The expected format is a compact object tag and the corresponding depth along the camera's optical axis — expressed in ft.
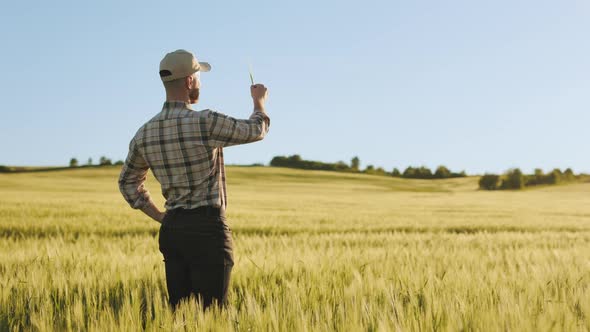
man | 10.20
